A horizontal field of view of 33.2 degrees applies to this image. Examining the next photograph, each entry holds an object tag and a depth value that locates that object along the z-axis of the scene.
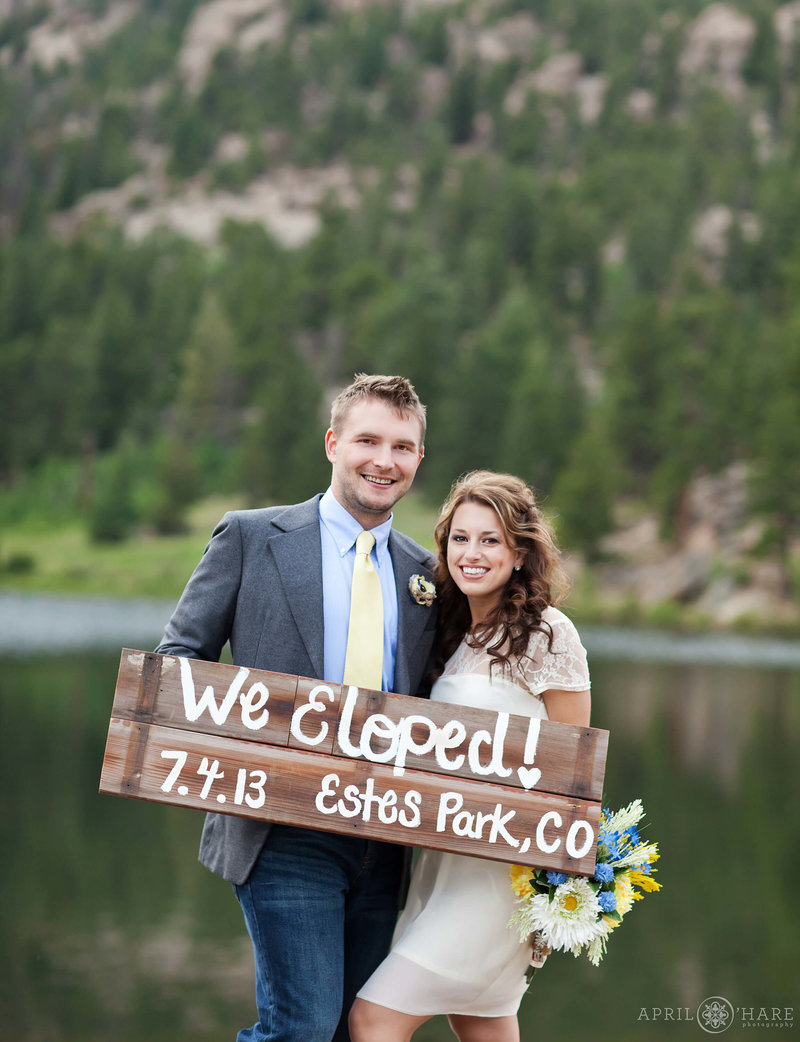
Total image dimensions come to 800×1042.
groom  3.36
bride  3.46
